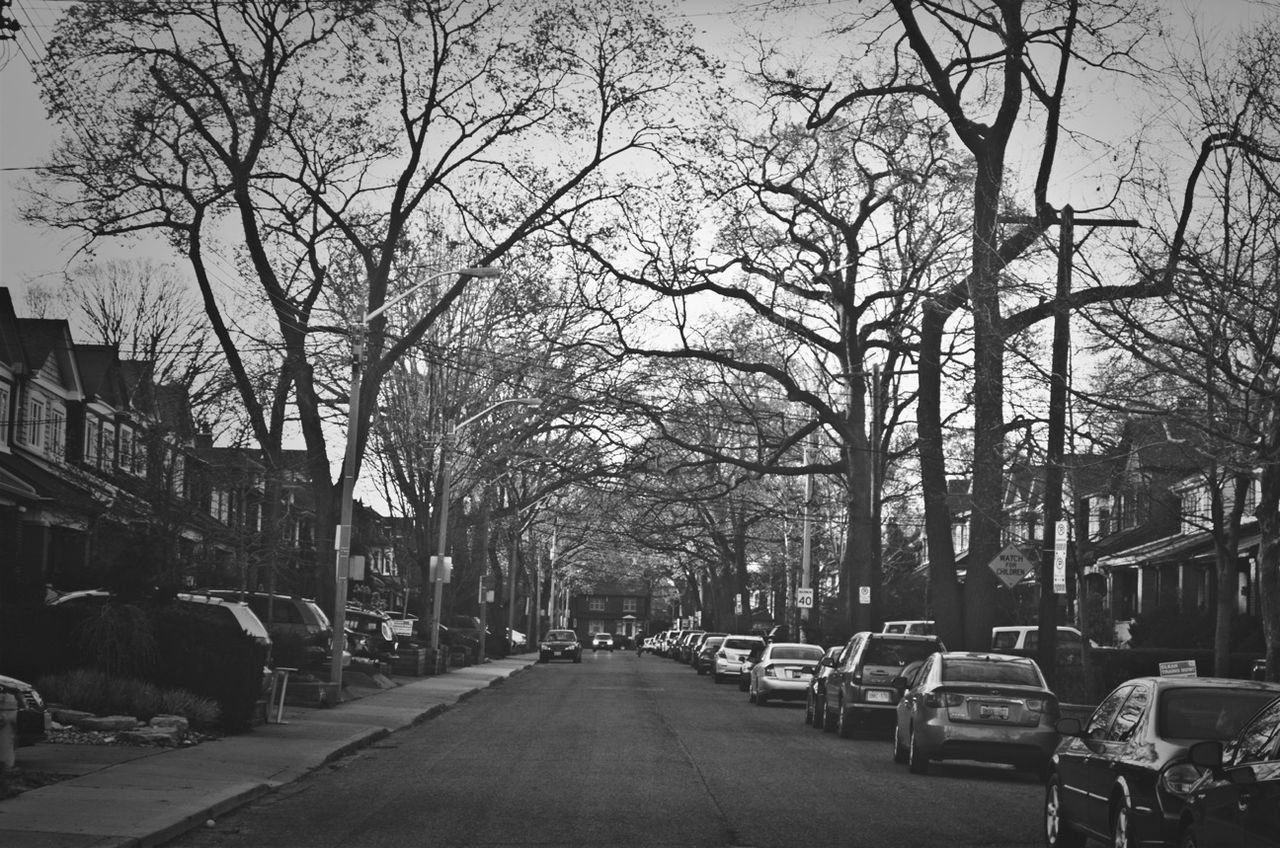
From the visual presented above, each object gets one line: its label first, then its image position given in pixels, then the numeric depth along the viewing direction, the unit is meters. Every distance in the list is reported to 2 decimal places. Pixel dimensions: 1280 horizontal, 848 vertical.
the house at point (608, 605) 169.62
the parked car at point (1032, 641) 36.81
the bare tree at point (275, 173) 33.25
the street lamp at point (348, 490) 29.23
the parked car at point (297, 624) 34.06
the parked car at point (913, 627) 45.41
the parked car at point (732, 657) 51.41
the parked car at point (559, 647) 76.00
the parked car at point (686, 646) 77.19
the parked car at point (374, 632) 47.31
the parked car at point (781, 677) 37.06
